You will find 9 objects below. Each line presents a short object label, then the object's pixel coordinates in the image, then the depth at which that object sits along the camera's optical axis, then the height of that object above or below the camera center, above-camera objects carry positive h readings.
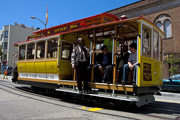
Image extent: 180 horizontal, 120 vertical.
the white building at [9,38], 49.34 +9.69
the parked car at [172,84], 12.55 -0.91
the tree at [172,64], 19.54 +0.91
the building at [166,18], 20.48 +6.84
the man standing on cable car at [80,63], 6.62 +0.31
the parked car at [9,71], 30.80 -0.13
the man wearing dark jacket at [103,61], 6.61 +0.40
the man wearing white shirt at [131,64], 5.51 +0.25
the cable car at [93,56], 5.49 +0.64
